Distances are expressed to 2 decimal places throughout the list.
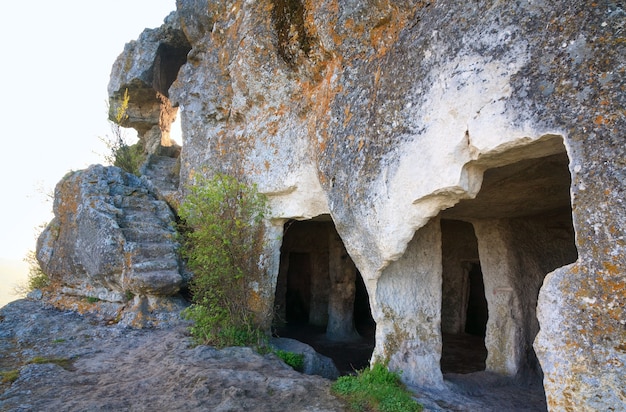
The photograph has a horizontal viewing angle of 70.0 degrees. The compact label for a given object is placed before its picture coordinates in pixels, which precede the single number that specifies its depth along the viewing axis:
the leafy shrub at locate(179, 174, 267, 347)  6.25
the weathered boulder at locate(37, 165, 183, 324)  7.32
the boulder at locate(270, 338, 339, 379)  6.48
